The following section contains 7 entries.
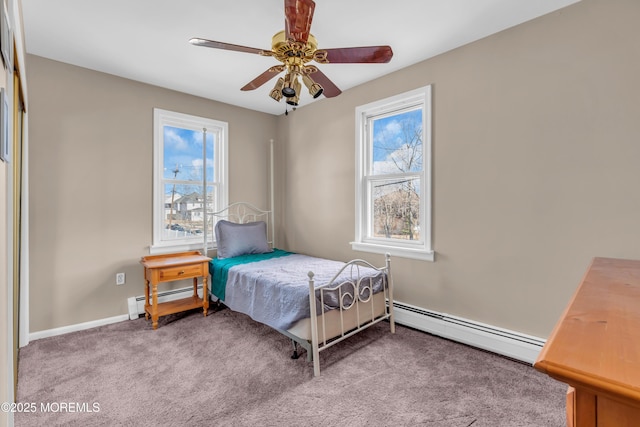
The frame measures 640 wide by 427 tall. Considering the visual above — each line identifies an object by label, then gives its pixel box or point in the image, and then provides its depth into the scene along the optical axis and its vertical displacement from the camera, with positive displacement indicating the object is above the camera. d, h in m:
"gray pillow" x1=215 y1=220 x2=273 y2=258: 3.59 -0.31
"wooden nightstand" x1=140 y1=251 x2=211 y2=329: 2.94 -0.62
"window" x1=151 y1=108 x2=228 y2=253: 3.46 +0.43
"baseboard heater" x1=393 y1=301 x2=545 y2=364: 2.27 -0.99
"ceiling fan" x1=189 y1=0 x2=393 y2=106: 1.64 +0.98
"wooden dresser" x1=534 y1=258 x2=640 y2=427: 0.47 -0.25
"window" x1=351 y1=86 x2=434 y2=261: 2.88 +0.38
